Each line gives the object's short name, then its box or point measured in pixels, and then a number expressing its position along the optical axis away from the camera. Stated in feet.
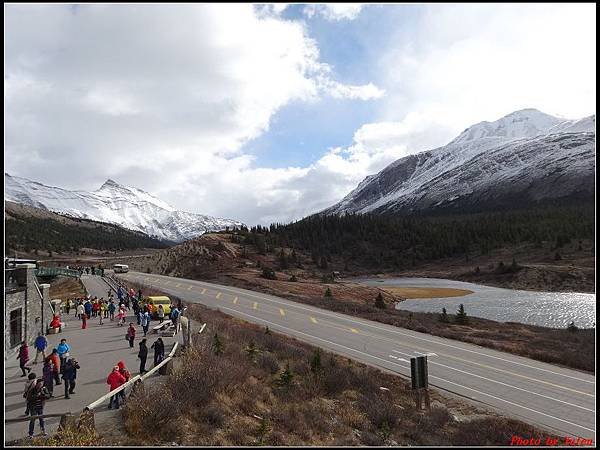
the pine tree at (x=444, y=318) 139.59
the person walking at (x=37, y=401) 39.91
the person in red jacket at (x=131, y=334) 78.07
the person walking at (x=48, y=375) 48.93
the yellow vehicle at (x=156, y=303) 112.37
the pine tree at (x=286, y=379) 61.98
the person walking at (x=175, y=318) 90.28
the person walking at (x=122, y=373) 47.26
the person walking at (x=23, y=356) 60.75
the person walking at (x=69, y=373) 50.47
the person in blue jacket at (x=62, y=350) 59.16
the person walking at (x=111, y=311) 116.16
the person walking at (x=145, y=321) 91.56
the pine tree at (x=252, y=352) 73.77
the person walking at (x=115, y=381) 46.34
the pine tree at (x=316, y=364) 70.38
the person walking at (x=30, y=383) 40.95
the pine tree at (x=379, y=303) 172.74
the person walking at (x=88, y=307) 116.87
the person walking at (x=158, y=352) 63.10
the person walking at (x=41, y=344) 67.51
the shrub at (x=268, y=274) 243.60
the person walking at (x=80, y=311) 112.00
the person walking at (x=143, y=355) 58.70
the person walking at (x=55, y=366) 53.21
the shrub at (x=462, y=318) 136.98
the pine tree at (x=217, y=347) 68.78
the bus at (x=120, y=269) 286.66
